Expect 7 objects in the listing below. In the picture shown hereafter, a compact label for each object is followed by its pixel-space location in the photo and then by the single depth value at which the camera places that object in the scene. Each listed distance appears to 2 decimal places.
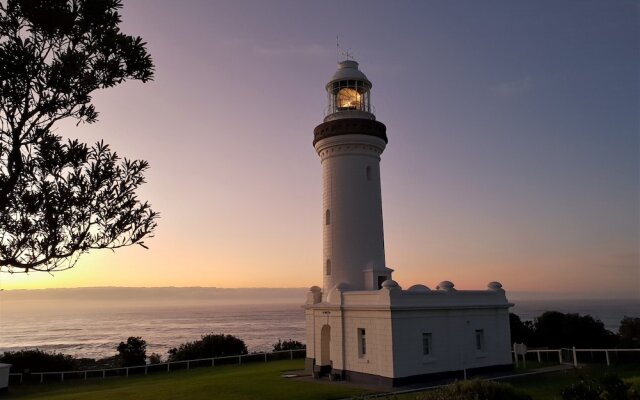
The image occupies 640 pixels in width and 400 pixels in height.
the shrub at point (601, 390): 8.77
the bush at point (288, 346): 29.70
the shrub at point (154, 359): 27.81
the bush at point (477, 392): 9.75
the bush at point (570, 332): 27.55
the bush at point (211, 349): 27.43
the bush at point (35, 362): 23.98
